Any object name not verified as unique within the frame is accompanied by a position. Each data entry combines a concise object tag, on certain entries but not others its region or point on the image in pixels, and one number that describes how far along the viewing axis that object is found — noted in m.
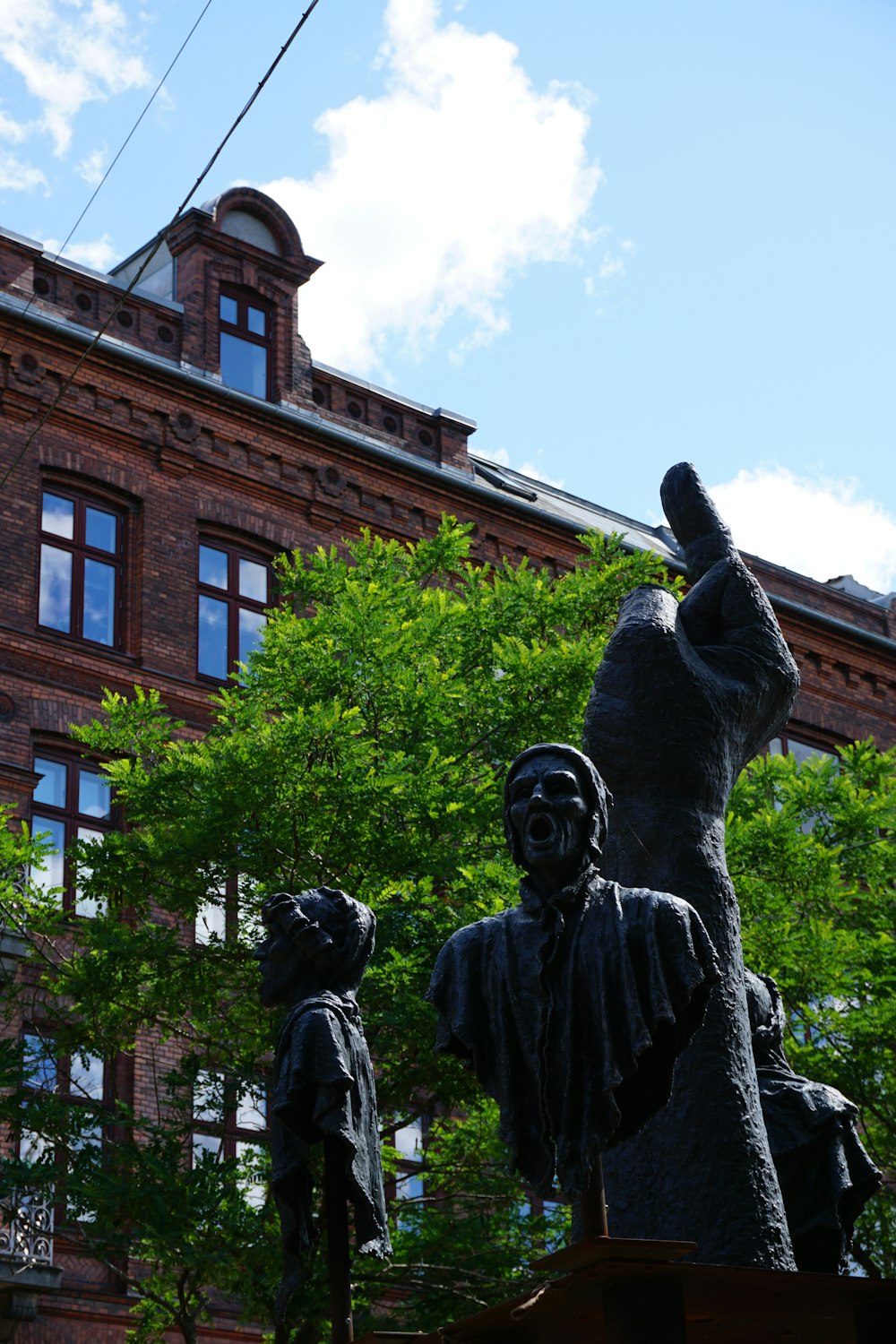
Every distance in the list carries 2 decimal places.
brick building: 24.42
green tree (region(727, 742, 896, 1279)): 17.28
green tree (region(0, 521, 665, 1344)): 15.75
